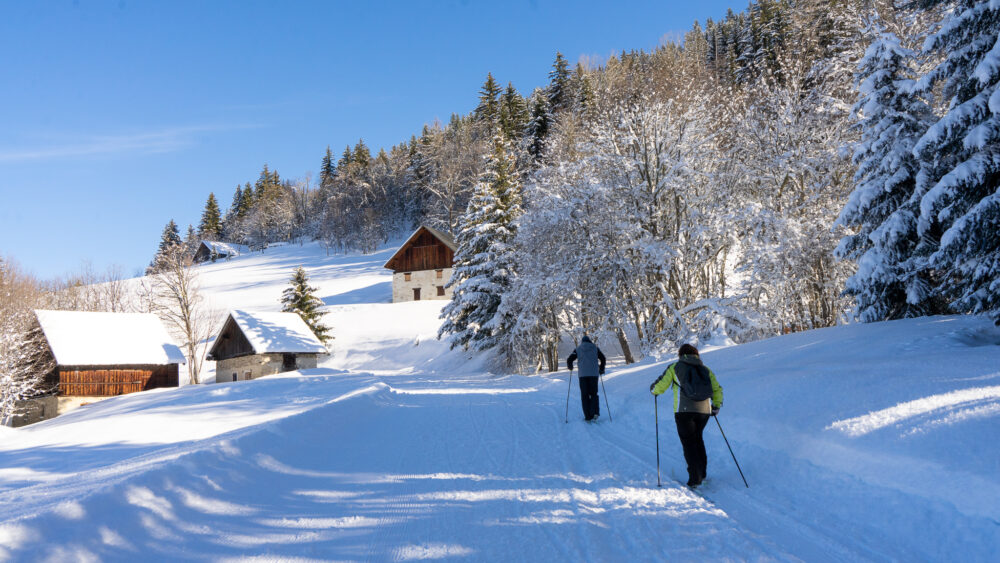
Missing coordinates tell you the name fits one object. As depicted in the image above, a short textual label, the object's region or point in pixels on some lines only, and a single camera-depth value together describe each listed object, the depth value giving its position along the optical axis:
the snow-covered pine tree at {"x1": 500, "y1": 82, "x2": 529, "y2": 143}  66.75
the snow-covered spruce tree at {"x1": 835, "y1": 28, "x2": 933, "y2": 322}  11.40
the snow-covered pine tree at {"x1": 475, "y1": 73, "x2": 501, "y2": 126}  74.88
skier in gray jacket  10.38
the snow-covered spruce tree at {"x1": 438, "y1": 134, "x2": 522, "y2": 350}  29.20
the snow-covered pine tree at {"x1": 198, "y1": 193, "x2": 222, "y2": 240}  120.53
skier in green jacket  5.87
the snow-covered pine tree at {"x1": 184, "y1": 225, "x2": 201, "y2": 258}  111.69
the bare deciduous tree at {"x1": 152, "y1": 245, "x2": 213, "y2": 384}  40.78
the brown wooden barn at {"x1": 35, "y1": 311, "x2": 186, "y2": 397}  31.86
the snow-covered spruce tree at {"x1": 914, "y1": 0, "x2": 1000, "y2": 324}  8.31
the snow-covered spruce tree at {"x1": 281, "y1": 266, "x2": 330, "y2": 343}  44.03
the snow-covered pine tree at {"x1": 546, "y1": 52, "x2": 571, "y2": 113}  62.97
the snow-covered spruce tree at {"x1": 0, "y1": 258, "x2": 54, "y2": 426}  27.87
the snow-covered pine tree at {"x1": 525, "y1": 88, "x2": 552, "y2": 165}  58.06
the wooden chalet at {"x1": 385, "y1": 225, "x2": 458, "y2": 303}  57.41
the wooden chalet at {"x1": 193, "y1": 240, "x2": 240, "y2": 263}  101.00
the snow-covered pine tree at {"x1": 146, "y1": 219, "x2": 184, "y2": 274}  111.04
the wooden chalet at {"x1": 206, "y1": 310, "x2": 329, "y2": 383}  36.88
